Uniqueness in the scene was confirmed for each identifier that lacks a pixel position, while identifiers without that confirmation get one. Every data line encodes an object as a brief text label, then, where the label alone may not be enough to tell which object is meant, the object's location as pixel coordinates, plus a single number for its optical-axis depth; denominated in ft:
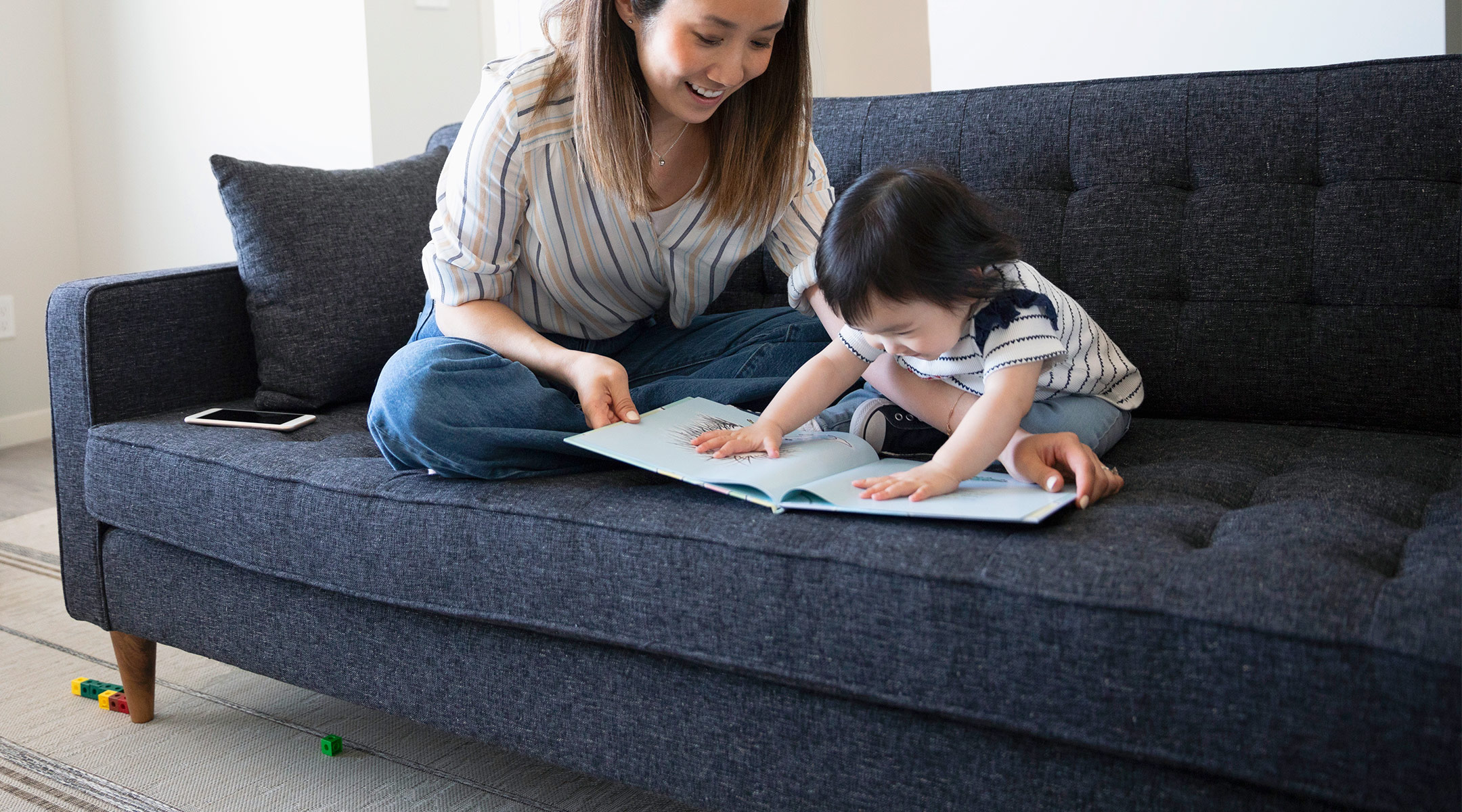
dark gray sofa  2.61
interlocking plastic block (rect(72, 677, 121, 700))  5.22
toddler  3.49
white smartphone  4.82
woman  3.85
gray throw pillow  5.21
